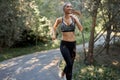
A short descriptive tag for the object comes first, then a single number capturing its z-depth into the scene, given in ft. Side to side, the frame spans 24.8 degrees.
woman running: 19.51
